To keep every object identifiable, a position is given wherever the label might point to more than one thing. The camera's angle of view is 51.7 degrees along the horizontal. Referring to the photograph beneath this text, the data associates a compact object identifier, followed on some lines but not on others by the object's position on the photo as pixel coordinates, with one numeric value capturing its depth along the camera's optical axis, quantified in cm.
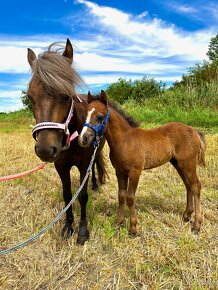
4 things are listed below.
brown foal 273
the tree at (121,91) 1926
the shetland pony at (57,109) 217
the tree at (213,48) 3284
